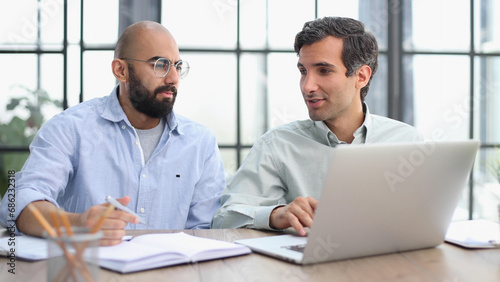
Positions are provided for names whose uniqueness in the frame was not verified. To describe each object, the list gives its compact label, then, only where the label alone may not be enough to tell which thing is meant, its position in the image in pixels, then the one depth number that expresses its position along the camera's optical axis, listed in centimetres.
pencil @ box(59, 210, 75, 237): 80
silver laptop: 107
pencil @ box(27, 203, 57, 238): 79
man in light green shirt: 190
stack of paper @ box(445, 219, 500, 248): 136
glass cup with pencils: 78
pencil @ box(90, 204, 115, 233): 81
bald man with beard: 204
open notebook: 110
